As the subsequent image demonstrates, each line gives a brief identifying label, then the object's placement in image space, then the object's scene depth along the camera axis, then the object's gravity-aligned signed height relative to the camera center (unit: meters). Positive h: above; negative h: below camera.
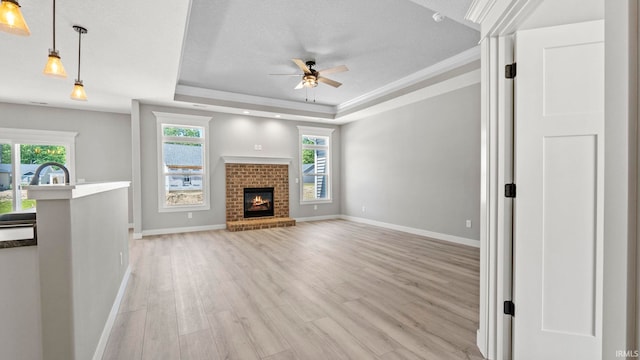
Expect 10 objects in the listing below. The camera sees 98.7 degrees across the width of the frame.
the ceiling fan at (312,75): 3.86 +1.50
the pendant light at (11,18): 1.43 +0.85
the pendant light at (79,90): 2.78 +0.91
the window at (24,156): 5.29 +0.42
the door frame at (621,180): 0.68 -0.01
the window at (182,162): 5.75 +0.31
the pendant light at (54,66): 2.16 +0.88
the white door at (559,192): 1.49 -0.09
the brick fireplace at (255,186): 6.34 -0.32
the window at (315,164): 7.41 +0.34
